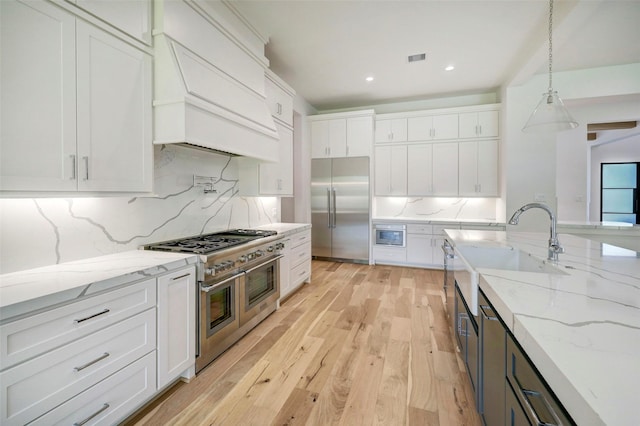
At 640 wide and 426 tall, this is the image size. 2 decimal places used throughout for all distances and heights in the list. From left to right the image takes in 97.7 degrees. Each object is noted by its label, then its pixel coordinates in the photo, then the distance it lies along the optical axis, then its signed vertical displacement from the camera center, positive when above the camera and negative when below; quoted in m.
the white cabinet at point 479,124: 4.67 +1.43
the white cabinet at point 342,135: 5.18 +1.40
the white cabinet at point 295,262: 3.28 -0.69
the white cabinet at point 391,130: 5.18 +1.47
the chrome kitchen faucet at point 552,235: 1.70 -0.16
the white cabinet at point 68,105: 1.30 +0.56
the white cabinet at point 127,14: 1.61 +1.21
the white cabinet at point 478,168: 4.71 +0.69
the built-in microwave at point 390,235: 5.03 -0.48
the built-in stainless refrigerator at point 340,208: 5.14 +0.01
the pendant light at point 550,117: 2.17 +0.72
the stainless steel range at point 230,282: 2.01 -0.62
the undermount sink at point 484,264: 1.50 -0.38
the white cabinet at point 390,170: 5.20 +0.72
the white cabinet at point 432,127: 4.89 +1.45
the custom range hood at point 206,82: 1.95 +1.02
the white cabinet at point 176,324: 1.70 -0.75
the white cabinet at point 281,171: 3.35 +0.48
